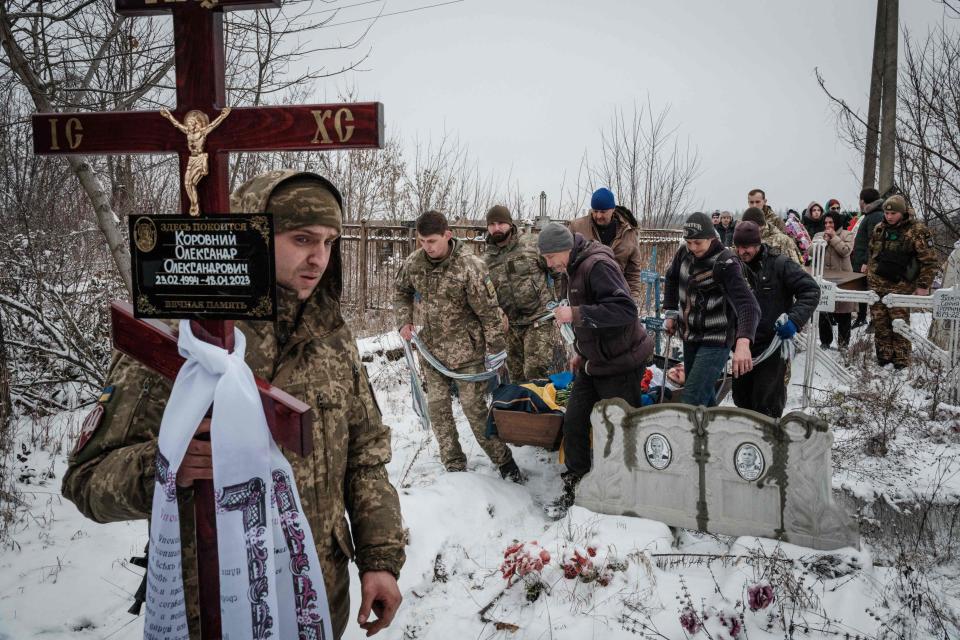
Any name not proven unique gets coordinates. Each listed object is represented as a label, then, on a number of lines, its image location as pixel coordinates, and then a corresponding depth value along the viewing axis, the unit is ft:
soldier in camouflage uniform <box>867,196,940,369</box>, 24.93
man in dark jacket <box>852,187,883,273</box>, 30.14
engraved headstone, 12.51
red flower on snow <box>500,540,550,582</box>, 11.92
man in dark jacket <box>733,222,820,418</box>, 16.47
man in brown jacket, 21.16
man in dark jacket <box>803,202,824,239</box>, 39.88
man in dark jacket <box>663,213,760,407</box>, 15.01
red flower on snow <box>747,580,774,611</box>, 10.36
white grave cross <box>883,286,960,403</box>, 20.58
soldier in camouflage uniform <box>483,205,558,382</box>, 21.20
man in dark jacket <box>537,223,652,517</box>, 14.24
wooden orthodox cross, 4.35
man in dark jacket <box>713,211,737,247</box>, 35.63
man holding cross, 4.61
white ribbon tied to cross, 4.16
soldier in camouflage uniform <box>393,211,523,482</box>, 17.54
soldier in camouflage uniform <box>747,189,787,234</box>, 29.36
